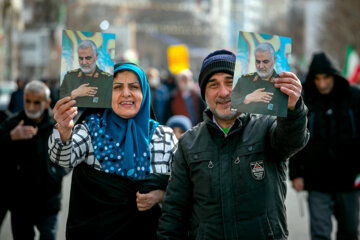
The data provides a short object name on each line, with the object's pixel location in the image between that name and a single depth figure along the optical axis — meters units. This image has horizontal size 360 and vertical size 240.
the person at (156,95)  11.96
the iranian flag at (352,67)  13.67
